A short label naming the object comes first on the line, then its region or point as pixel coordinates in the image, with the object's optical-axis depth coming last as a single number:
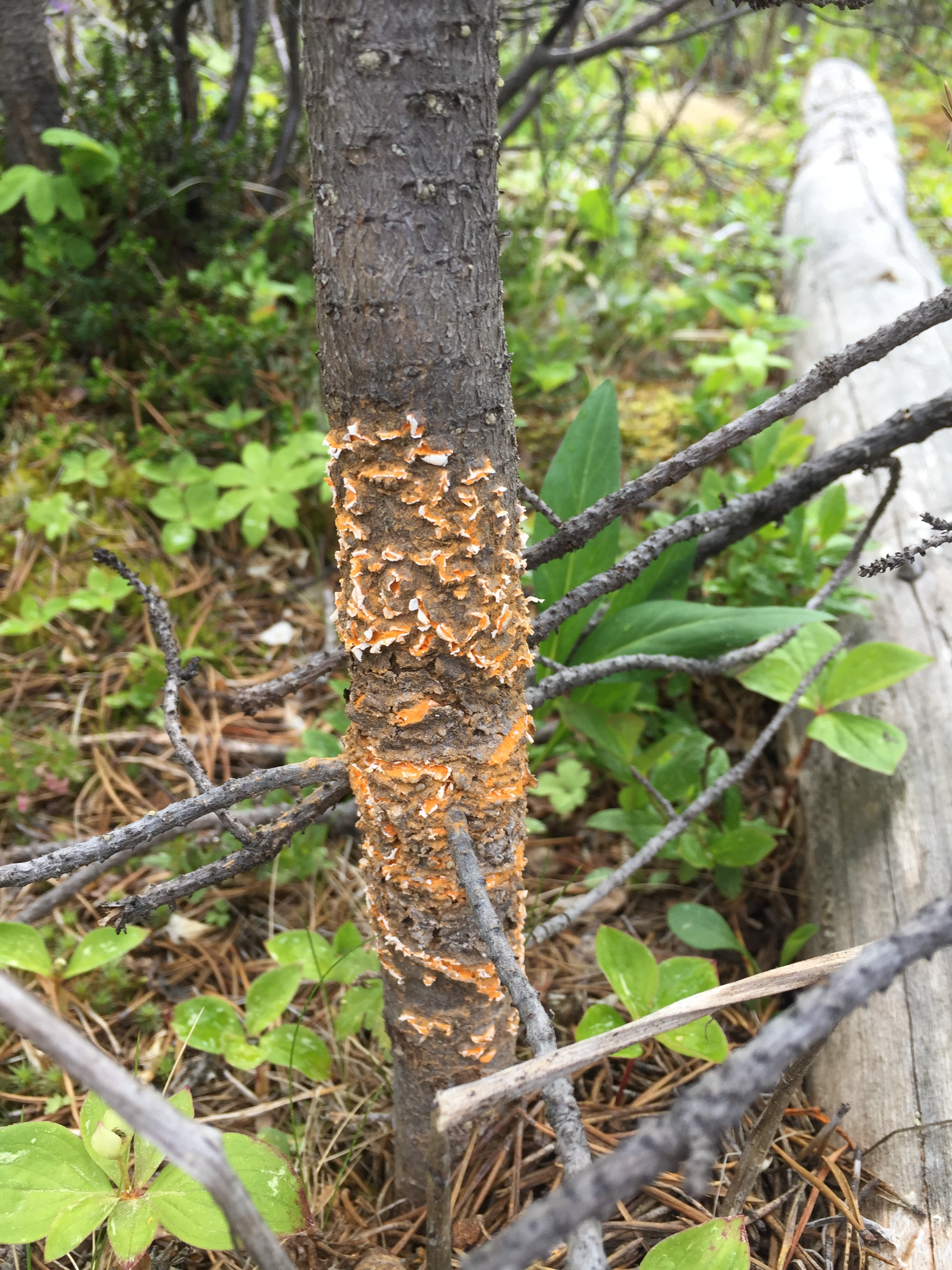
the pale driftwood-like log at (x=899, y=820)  0.30
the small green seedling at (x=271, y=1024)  0.33
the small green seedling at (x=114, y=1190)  0.25
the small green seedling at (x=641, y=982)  0.31
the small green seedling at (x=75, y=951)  0.34
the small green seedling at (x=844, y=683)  0.38
